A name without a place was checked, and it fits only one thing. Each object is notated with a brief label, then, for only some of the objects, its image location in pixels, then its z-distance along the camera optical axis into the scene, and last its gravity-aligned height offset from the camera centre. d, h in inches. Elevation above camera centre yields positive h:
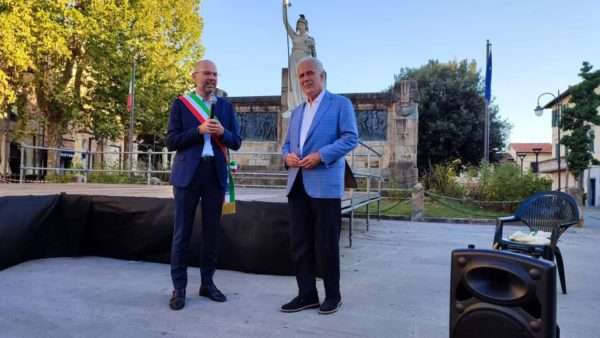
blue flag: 806.5 +179.5
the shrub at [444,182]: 572.1 -13.3
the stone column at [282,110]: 646.9 +83.8
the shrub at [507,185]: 530.3 -12.8
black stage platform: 177.2 -27.6
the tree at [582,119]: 480.4 +61.5
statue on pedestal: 552.8 +149.3
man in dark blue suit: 131.6 -0.2
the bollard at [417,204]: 443.2 -32.2
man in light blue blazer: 128.1 -4.1
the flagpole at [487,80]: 765.3 +167.8
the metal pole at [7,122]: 943.0 +84.4
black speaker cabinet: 62.2 -18.0
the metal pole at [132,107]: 826.8 +107.3
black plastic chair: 148.3 -16.5
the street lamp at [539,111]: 970.7 +137.6
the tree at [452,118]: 1088.8 +133.8
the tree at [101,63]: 784.4 +197.2
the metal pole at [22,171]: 372.5 -7.8
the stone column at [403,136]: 618.2 +48.3
